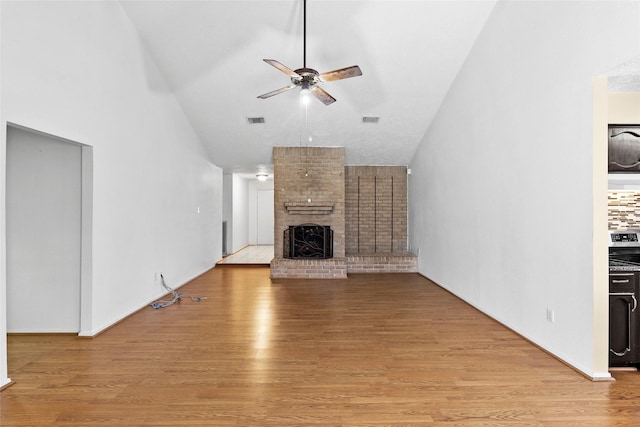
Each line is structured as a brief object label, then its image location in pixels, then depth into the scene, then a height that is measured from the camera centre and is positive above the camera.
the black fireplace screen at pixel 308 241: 7.04 -0.57
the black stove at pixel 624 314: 2.70 -0.78
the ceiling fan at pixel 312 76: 3.37 +1.35
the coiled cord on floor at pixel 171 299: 4.57 -1.18
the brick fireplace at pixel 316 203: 6.97 +0.19
